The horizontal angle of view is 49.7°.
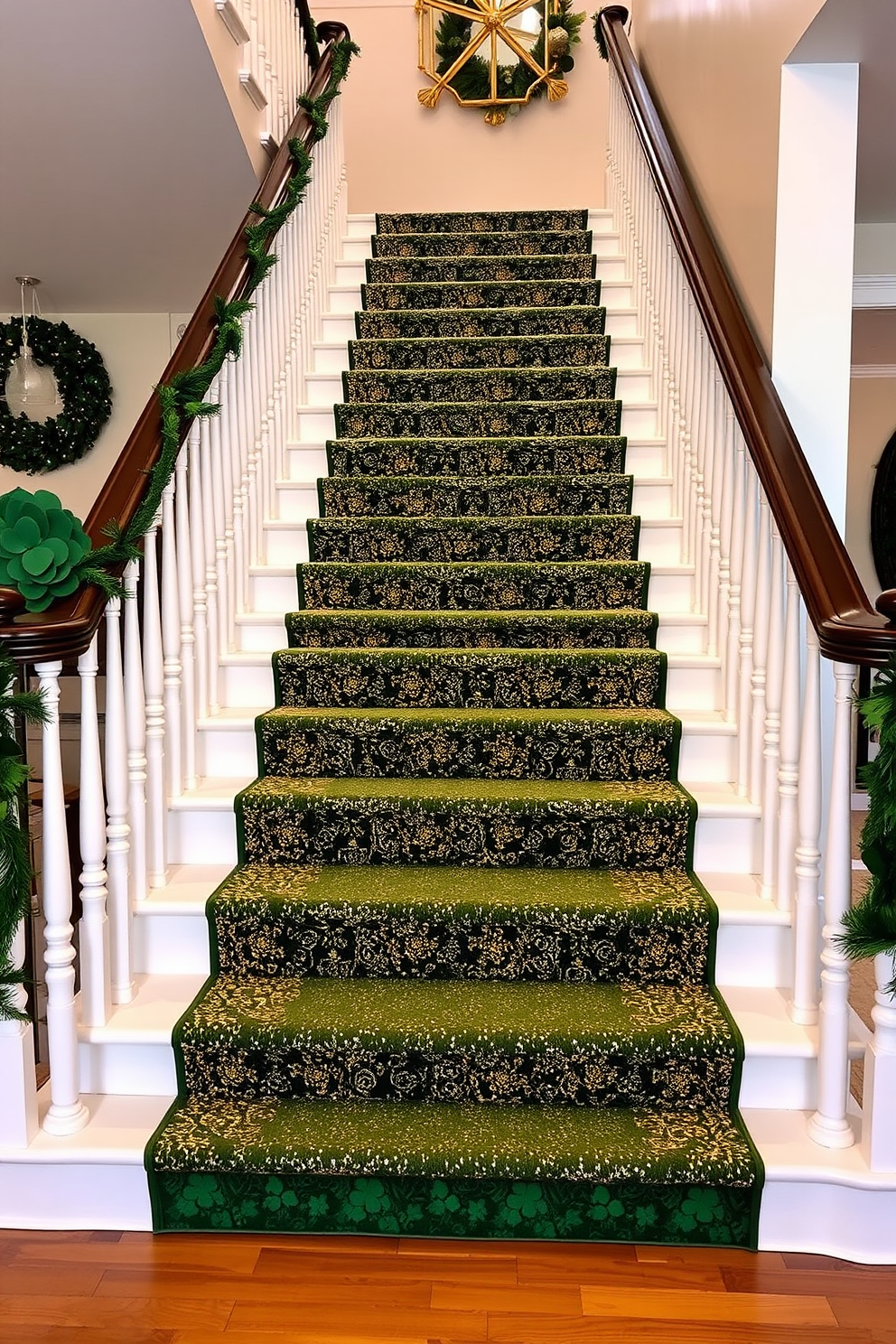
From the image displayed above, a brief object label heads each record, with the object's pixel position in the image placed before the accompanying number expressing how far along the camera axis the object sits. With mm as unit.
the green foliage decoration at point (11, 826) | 1566
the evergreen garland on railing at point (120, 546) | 1573
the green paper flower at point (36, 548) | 1643
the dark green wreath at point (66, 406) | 4738
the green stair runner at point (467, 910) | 1654
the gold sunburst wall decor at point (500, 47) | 5562
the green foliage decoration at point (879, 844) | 1521
